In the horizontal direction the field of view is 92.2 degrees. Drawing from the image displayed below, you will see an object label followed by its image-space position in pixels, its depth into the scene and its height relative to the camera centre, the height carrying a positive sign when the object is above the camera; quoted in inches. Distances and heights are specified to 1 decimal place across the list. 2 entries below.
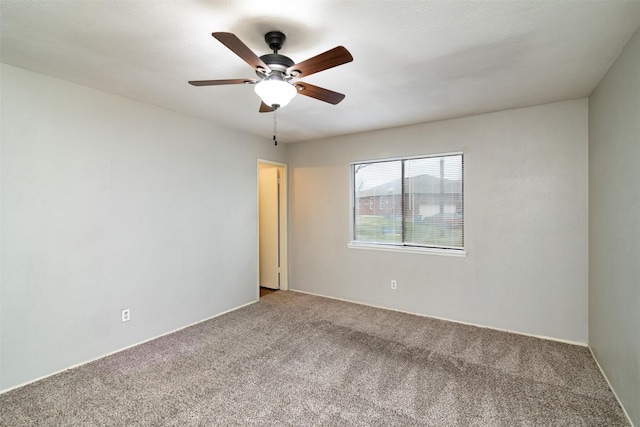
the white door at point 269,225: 206.2 -8.1
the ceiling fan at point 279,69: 63.1 +32.2
